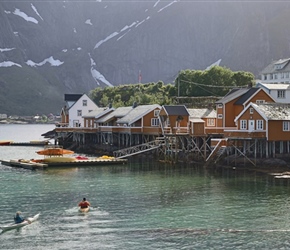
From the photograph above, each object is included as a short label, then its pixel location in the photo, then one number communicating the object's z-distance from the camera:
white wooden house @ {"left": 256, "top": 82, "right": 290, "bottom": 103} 85.06
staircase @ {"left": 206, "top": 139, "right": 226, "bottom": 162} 74.75
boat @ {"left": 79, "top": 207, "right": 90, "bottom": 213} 43.98
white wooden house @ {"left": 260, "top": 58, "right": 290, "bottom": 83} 144.27
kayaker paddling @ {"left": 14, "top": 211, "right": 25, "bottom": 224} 39.41
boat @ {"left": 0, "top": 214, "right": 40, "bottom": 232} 38.47
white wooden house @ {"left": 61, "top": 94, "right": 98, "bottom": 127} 126.19
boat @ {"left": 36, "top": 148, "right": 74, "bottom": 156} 80.31
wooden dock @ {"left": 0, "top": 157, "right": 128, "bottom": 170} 74.50
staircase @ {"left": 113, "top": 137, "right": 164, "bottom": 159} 86.31
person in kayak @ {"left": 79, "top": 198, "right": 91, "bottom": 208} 44.31
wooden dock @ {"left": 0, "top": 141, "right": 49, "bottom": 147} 130.88
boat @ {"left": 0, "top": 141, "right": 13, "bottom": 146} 133.48
